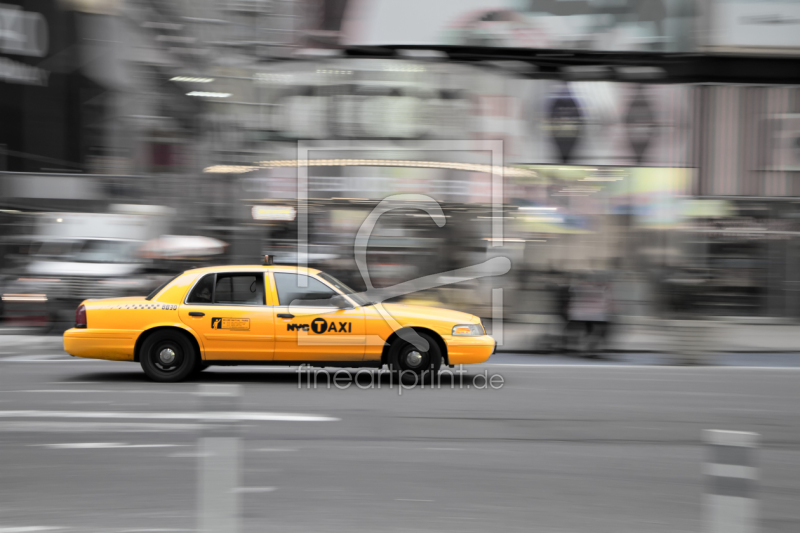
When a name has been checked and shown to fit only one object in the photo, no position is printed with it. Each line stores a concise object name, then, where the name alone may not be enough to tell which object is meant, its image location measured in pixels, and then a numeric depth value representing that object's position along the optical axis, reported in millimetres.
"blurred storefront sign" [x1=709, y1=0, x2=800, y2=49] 18219
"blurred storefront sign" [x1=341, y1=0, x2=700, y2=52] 17484
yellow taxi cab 9023
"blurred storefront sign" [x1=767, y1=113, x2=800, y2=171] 18500
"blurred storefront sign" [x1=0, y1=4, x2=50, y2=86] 24844
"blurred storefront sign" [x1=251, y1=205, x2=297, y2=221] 16859
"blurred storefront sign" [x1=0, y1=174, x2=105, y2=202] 20297
